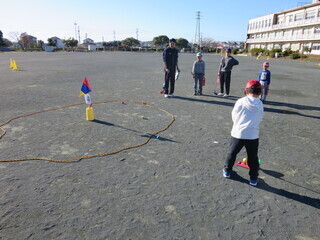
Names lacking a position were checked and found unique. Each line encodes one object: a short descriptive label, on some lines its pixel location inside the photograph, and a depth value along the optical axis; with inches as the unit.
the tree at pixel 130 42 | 4854.3
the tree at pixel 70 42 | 4217.5
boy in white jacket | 130.6
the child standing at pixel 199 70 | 363.3
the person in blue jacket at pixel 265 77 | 325.4
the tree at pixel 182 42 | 4781.0
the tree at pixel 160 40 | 4847.4
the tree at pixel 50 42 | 3915.4
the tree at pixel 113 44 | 4592.0
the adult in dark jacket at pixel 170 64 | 348.5
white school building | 2058.3
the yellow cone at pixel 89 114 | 248.3
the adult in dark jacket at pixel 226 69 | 352.5
